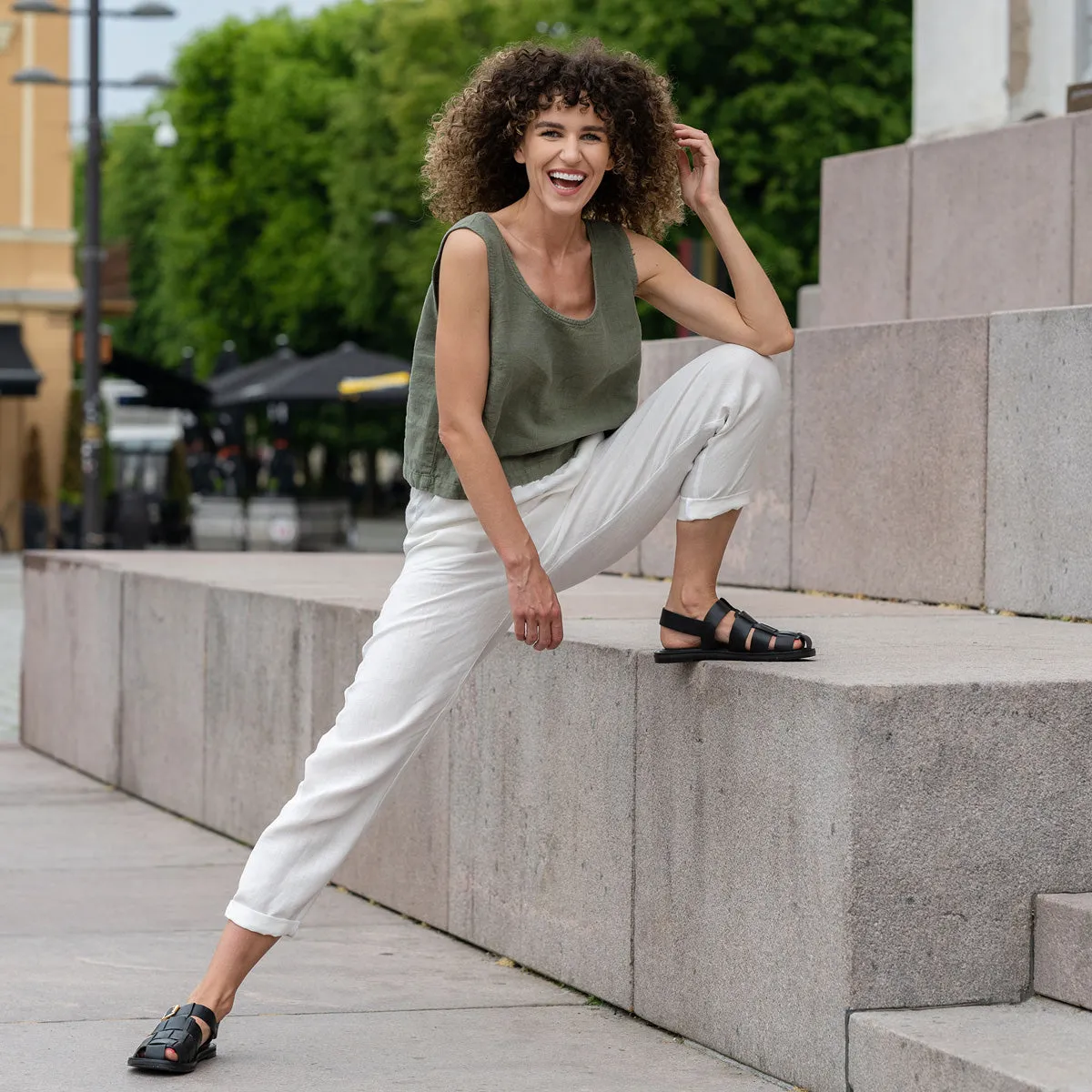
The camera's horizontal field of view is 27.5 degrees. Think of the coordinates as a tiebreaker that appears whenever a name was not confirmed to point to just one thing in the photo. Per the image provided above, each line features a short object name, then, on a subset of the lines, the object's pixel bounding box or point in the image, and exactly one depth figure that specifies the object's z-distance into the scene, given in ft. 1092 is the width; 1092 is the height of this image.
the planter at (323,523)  100.68
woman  14.76
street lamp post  80.28
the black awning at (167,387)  111.24
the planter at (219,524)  98.58
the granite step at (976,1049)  12.59
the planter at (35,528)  100.99
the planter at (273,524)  97.04
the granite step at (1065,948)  13.85
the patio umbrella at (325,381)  102.17
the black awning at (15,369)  120.98
